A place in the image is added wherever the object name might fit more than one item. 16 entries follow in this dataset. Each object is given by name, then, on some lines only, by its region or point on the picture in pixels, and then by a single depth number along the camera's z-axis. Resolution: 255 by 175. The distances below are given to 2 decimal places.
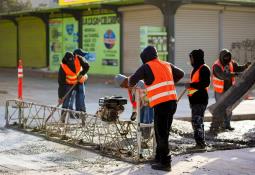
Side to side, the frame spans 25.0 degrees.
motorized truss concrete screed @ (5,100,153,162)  8.85
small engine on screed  9.02
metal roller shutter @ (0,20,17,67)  37.12
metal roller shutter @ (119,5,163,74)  25.97
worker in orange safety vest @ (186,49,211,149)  9.48
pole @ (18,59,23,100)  15.77
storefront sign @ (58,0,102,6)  27.25
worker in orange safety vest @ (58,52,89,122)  12.63
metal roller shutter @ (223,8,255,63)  26.94
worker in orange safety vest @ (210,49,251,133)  11.44
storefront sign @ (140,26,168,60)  23.86
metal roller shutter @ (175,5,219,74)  25.52
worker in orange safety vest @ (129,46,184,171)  7.86
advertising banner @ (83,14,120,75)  27.91
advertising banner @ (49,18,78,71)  30.75
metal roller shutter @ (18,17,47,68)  34.09
